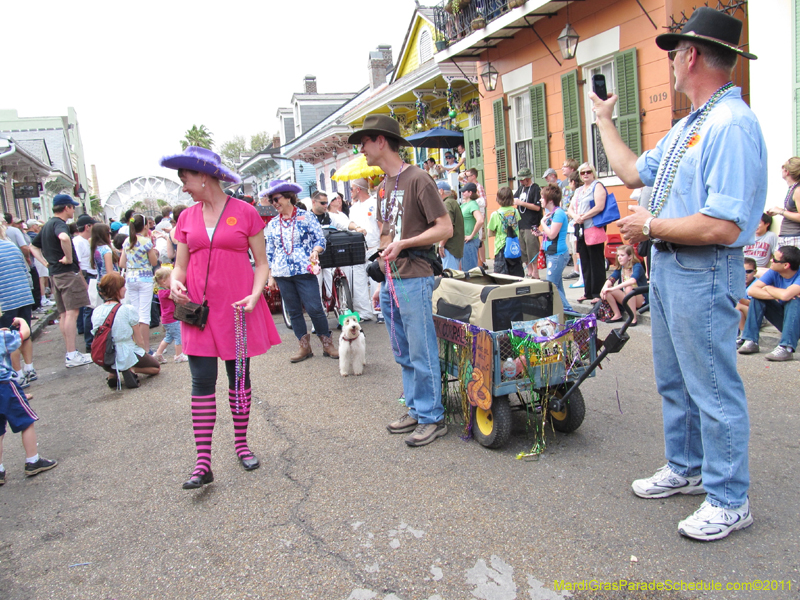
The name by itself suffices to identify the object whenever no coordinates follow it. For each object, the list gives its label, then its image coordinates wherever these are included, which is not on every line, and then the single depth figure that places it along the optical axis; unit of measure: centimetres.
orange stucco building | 926
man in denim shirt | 251
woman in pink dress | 378
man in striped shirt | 645
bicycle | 916
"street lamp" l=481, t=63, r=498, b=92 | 1320
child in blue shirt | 409
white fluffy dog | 614
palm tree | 6912
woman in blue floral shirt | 678
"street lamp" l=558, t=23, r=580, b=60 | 1044
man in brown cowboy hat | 400
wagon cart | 375
